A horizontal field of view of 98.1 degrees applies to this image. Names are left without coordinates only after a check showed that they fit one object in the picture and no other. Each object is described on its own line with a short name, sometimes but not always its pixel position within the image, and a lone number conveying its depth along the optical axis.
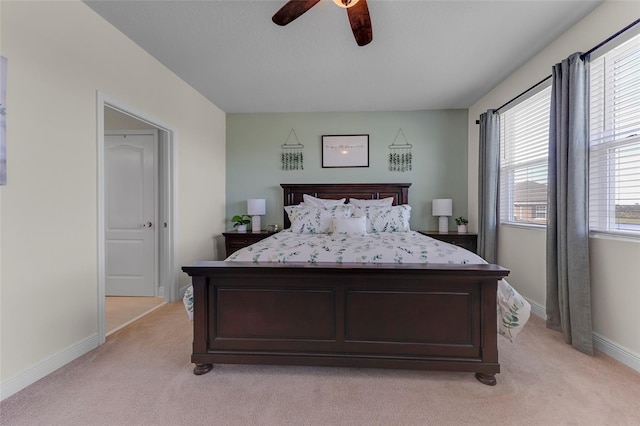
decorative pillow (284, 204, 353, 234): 3.38
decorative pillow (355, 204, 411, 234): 3.41
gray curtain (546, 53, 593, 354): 2.09
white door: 3.33
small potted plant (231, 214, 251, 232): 4.17
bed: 1.70
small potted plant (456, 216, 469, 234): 3.95
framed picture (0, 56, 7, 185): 1.58
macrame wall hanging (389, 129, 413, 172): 4.23
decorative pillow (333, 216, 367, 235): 3.10
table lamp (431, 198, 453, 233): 3.97
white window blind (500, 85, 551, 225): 2.76
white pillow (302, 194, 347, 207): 3.96
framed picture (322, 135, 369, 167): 4.26
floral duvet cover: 1.77
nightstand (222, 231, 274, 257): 3.91
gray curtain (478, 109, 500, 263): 3.38
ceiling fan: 1.67
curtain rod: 1.84
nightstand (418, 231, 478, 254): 3.77
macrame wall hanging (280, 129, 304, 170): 4.35
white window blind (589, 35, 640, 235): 1.91
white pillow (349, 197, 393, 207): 3.85
